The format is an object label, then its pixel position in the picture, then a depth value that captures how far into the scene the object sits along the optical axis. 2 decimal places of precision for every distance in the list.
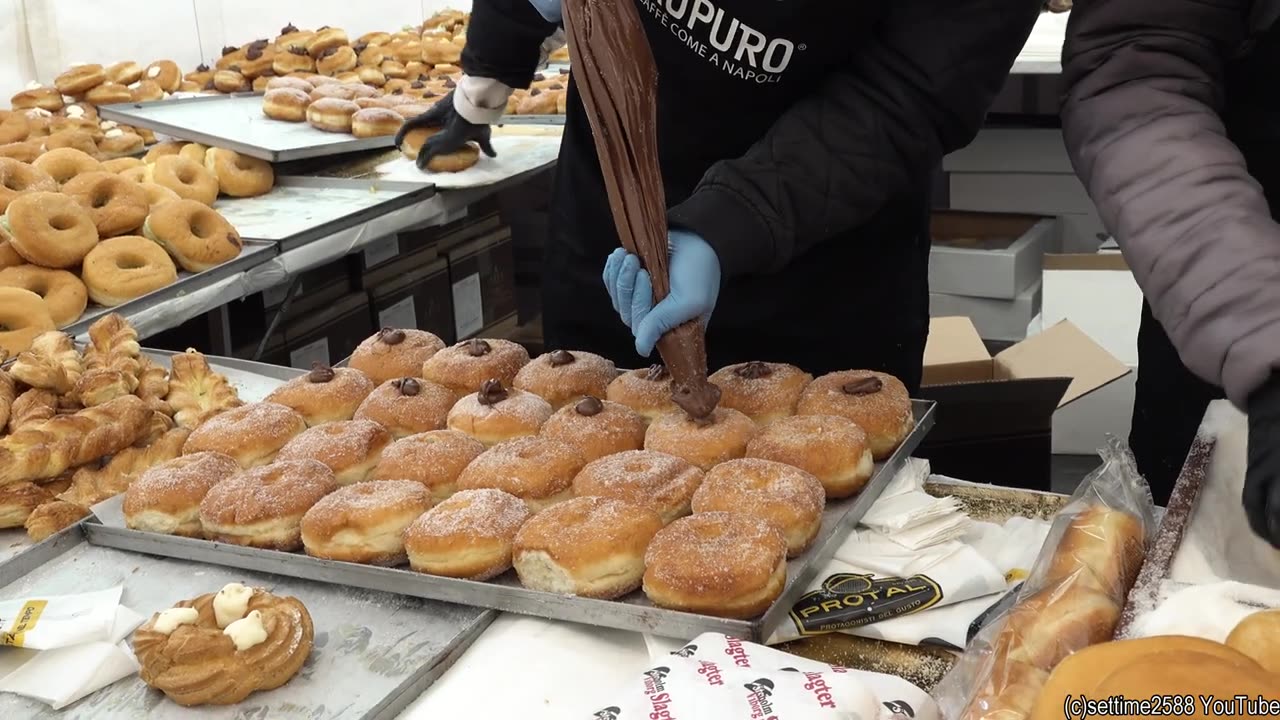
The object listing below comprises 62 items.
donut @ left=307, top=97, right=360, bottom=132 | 4.19
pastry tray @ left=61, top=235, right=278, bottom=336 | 2.71
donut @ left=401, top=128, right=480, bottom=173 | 3.84
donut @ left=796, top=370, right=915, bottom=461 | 1.83
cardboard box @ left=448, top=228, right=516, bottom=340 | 4.41
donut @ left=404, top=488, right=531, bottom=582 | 1.55
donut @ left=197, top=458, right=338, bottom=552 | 1.65
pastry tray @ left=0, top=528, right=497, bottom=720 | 1.35
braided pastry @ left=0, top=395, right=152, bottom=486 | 1.87
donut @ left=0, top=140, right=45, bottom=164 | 3.49
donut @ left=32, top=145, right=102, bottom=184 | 3.23
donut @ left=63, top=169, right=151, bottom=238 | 3.01
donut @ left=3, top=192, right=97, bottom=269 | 2.76
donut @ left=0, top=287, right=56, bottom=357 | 2.48
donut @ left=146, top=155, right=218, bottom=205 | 3.46
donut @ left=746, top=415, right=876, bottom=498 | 1.71
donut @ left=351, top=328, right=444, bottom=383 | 2.20
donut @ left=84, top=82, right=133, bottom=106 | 4.53
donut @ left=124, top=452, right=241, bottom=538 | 1.72
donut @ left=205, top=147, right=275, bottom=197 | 3.68
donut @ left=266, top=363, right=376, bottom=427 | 2.05
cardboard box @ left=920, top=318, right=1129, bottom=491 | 2.64
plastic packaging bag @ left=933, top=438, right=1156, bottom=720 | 0.98
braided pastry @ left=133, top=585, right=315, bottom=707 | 1.33
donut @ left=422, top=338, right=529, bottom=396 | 2.12
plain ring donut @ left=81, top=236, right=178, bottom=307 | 2.76
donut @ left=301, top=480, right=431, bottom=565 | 1.60
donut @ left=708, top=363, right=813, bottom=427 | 1.95
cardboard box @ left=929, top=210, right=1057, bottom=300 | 4.68
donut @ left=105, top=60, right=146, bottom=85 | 4.72
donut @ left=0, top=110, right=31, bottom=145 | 3.80
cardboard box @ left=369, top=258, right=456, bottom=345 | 4.04
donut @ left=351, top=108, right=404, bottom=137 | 4.11
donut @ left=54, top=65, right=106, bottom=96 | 4.50
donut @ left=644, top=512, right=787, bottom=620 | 1.41
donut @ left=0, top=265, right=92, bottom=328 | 2.66
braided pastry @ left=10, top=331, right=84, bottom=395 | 2.08
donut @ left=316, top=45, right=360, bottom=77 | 5.45
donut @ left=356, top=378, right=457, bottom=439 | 1.98
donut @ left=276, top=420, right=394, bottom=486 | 1.84
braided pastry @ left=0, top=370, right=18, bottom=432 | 2.01
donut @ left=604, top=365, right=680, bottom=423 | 1.97
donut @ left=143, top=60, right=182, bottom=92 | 5.06
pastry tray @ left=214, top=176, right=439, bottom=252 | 3.33
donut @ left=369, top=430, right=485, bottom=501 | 1.78
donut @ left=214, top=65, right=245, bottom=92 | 5.08
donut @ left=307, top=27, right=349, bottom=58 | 5.51
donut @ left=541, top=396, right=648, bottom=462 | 1.85
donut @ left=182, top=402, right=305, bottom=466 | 1.89
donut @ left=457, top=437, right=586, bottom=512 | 1.72
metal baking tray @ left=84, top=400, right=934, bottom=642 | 1.40
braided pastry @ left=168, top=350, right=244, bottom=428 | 2.14
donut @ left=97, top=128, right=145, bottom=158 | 4.06
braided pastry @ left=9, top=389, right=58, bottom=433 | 1.98
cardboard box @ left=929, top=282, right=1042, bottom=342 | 4.78
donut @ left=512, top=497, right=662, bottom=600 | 1.48
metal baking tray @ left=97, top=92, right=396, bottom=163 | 3.72
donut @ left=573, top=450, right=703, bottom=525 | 1.66
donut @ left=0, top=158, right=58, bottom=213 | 3.01
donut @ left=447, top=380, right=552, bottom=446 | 1.92
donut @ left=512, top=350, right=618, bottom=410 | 2.07
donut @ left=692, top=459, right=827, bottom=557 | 1.57
